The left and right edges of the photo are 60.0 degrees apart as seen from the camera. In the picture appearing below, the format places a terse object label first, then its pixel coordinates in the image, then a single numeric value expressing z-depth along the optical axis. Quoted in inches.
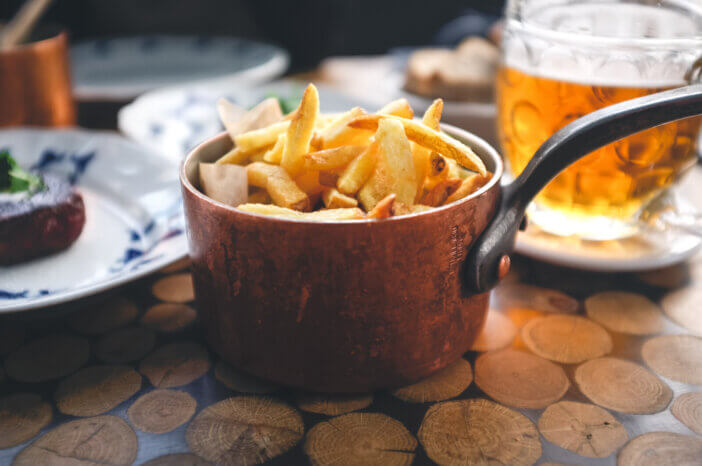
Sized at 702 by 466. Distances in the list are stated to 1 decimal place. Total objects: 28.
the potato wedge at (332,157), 22.6
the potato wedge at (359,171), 22.2
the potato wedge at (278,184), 22.1
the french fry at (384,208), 19.5
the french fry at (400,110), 24.1
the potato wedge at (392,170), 21.6
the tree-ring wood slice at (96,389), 22.6
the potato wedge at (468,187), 22.7
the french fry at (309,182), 23.7
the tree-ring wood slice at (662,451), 20.3
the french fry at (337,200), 21.8
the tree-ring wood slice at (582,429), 20.9
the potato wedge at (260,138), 24.5
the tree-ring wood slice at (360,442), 20.3
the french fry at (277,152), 23.9
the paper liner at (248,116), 26.3
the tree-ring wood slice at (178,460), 20.1
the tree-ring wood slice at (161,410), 21.8
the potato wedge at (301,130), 22.8
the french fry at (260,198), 23.7
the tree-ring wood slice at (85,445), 20.1
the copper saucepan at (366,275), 20.2
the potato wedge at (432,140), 22.1
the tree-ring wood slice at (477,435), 20.4
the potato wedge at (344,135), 23.5
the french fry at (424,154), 23.2
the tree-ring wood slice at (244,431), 20.6
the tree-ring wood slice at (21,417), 21.1
